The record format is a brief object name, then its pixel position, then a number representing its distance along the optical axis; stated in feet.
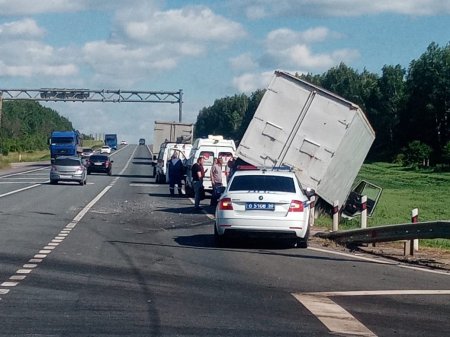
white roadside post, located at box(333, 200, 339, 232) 76.15
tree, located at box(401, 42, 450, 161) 360.48
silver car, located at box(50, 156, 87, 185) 167.43
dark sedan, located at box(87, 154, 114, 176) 225.15
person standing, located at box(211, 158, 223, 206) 102.41
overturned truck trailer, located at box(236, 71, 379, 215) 89.35
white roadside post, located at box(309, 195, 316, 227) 82.99
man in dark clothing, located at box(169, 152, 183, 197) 131.44
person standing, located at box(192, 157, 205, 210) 102.83
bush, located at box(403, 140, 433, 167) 323.78
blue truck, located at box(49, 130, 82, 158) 261.44
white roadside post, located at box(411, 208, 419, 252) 61.72
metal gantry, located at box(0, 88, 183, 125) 347.56
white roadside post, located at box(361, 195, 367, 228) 71.26
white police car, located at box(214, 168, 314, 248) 61.00
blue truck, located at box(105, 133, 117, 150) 528.22
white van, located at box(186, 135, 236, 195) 127.03
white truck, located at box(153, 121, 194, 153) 228.63
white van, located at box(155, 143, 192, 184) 175.64
